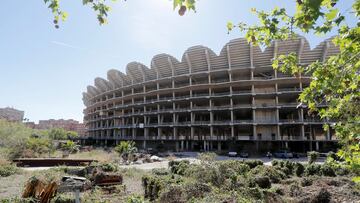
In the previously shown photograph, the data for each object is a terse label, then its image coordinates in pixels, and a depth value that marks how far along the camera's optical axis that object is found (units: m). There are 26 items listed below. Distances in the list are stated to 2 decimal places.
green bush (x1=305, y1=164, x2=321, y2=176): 19.88
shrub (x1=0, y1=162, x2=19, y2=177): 21.28
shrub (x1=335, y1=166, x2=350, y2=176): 18.98
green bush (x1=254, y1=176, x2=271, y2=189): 14.89
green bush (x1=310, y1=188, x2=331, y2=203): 11.38
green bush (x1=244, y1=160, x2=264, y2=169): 23.05
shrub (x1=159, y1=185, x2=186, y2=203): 9.95
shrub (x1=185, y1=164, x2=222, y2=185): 13.81
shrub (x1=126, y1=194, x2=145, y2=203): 7.00
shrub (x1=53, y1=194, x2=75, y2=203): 9.93
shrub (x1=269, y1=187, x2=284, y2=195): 12.90
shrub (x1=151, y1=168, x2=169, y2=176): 18.77
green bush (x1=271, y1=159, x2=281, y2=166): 23.26
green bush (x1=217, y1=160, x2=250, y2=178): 14.41
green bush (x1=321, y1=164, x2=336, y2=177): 18.97
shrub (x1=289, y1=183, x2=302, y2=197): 13.12
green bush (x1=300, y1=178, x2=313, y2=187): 15.84
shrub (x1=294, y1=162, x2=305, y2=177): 20.23
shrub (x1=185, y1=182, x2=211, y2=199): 10.51
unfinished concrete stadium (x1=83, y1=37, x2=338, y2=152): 47.75
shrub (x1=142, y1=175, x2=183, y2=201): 11.16
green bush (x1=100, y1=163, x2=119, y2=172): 21.41
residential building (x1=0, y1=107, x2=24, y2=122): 142.57
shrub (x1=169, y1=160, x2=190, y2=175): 18.45
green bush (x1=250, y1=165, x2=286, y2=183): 17.47
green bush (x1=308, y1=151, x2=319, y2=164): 23.35
